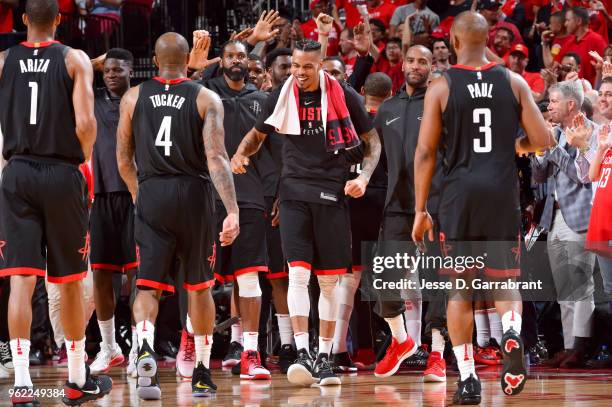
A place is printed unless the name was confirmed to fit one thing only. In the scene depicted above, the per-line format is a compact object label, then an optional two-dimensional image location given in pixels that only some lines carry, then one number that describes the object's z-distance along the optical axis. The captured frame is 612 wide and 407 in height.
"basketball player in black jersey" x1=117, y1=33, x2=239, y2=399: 13.80
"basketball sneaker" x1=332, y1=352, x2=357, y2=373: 17.91
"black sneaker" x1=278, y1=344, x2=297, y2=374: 17.81
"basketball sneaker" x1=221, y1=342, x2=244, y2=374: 18.42
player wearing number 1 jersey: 12.44
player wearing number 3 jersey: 12.90
